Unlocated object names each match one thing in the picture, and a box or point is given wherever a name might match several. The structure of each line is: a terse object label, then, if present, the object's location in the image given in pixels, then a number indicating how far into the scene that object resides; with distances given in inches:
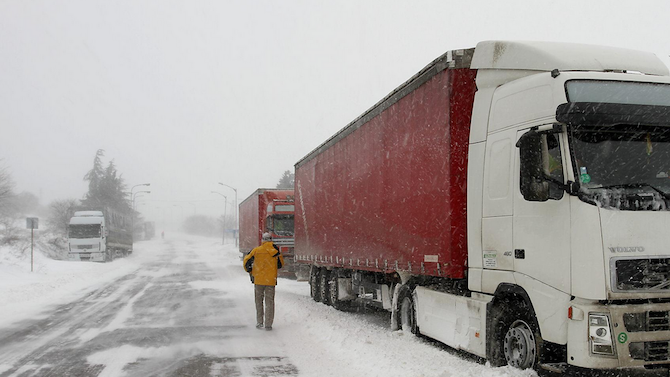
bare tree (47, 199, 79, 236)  2325.3
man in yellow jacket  446.3
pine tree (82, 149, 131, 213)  3398.1
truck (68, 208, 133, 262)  1521.9
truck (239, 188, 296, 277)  956.6
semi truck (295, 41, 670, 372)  213.9
